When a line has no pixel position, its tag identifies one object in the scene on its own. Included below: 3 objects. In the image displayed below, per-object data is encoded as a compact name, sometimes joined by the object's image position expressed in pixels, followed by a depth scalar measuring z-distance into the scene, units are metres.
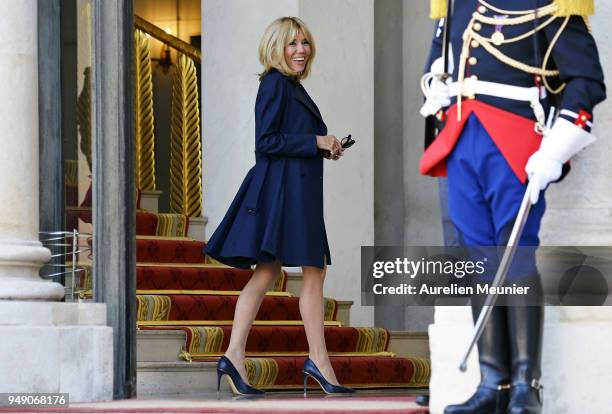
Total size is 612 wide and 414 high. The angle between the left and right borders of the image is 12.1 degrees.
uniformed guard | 8.56
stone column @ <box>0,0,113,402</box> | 11.50
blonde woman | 12.72
